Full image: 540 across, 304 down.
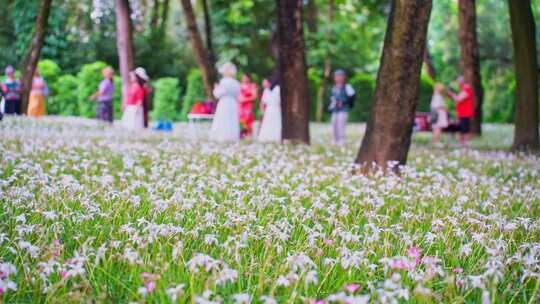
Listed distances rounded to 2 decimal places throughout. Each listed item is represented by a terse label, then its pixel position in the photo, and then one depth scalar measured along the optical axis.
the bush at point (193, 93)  36.09
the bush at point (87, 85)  33.38
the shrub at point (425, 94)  40.56
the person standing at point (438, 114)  20.19
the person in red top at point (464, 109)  20.02
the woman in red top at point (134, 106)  22.02
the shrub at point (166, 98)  35.53
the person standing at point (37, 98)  25.92
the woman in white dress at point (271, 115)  20.70
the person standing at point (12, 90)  22.28
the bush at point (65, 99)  34.16
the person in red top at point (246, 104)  21.45
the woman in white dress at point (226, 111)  18.30
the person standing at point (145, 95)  21.91
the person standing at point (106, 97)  23.00
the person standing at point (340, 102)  17.56
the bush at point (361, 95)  39.78
